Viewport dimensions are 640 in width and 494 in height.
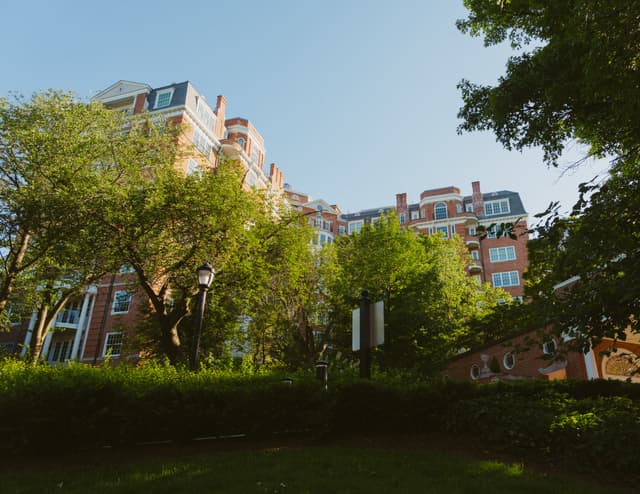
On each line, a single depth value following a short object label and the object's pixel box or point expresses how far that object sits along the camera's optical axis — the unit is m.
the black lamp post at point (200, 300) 10.77
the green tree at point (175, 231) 17.30
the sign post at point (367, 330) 9.41
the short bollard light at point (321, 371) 9.36
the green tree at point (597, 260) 7.62
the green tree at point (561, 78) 8.08
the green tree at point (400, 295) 24.42
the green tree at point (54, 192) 17.06
